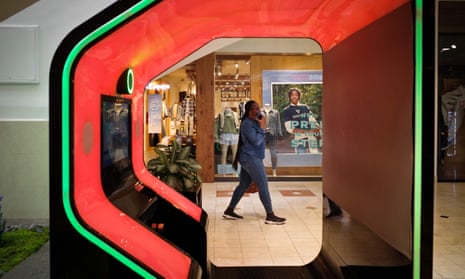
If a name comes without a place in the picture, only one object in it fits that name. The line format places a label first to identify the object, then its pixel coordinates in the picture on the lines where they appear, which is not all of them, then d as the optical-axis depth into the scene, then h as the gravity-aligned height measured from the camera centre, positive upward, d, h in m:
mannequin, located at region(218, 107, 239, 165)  8.31 -0.02
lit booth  1.60 -0.03
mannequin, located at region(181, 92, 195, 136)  8.39 +0.31
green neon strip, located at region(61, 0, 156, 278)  1.56 +0.00
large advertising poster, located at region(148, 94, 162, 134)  6.07 +0.29
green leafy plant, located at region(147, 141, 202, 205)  3.96 -0.34
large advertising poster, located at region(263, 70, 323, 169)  8.59 +0.32
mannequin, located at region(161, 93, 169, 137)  8.73 +0.29
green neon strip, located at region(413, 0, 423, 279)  1.58 -0.03
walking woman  5.12 -0.24
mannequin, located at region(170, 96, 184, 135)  8.62 +0.28
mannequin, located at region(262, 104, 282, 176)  8.59 +0.02
